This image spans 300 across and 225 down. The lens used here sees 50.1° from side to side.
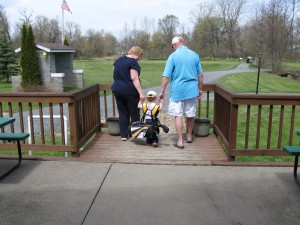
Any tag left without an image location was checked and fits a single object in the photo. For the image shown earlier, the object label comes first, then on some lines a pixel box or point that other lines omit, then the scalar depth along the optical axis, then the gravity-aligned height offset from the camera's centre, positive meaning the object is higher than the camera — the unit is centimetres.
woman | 509 -53
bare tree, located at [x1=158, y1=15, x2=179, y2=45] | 8200 +662
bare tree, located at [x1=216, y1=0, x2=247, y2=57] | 7444 +651
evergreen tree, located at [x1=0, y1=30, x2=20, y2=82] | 2156 -66
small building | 1644 -87
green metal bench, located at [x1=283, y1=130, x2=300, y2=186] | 351 -110
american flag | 2430 +337
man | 482 -46
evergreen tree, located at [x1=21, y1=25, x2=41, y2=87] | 1603 -64
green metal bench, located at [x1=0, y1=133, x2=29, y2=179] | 404 -107
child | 507 -103
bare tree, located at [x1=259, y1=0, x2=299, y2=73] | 2939 +179
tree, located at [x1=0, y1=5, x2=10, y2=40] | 5382 +550
